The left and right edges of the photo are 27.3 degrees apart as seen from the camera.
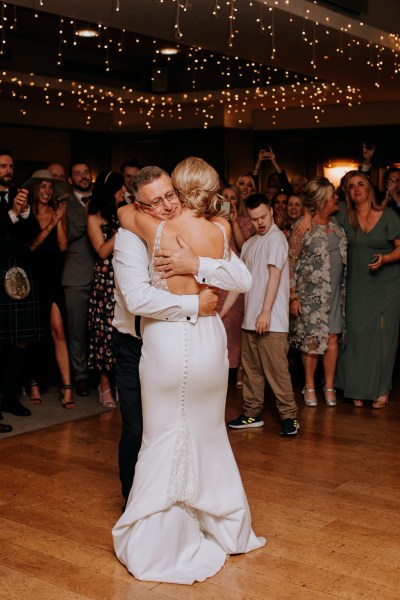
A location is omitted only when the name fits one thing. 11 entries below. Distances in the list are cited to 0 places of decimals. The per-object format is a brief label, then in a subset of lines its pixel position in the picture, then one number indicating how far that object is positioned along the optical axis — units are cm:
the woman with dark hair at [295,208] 601
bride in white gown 291
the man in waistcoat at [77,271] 570
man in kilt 511
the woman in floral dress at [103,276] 536
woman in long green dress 552
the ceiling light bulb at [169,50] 915
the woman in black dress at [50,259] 551
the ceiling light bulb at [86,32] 786
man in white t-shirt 476
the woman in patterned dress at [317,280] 544
